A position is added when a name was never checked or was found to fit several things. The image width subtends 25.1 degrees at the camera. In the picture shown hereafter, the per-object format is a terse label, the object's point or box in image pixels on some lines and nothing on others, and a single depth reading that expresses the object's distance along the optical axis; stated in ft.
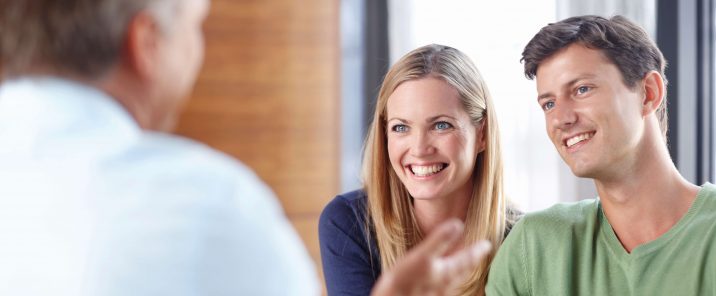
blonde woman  7.39
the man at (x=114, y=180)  3.43
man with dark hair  6.53
